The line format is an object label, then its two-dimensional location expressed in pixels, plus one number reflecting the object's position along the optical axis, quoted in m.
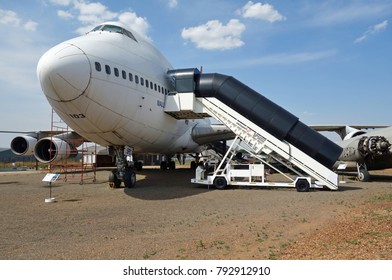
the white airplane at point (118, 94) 9.83
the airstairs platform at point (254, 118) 13.63
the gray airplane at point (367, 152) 17.92
